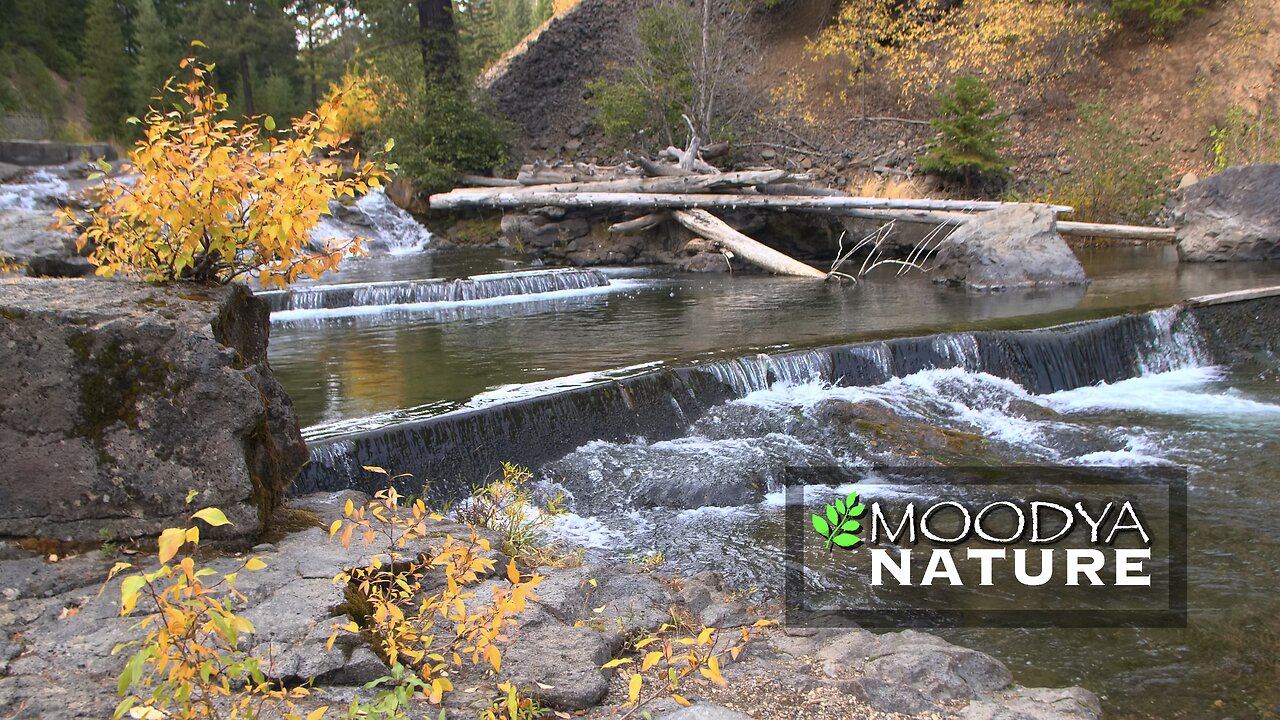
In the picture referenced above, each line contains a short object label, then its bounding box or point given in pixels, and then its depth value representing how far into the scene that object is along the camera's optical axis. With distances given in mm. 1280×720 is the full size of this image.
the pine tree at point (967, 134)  17359
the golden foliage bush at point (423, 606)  2648
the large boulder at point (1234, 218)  14000
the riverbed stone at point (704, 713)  2920
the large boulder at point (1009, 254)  12984
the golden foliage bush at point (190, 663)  2029
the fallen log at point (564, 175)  18281
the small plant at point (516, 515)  4930
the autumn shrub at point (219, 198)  3721
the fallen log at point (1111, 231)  15039
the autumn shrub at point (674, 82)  20172
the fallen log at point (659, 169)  17578
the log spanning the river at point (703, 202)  15492
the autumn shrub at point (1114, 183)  16734
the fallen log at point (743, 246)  14891
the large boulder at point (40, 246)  9453
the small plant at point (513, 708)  2557
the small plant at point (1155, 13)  20016
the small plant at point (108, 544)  3480
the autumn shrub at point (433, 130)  20781
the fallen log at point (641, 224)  16562
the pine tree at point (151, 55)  27344
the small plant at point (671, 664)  2576
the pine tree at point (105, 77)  28000
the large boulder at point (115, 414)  3422
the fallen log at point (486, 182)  20370
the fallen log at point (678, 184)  16547
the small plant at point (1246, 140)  16672
